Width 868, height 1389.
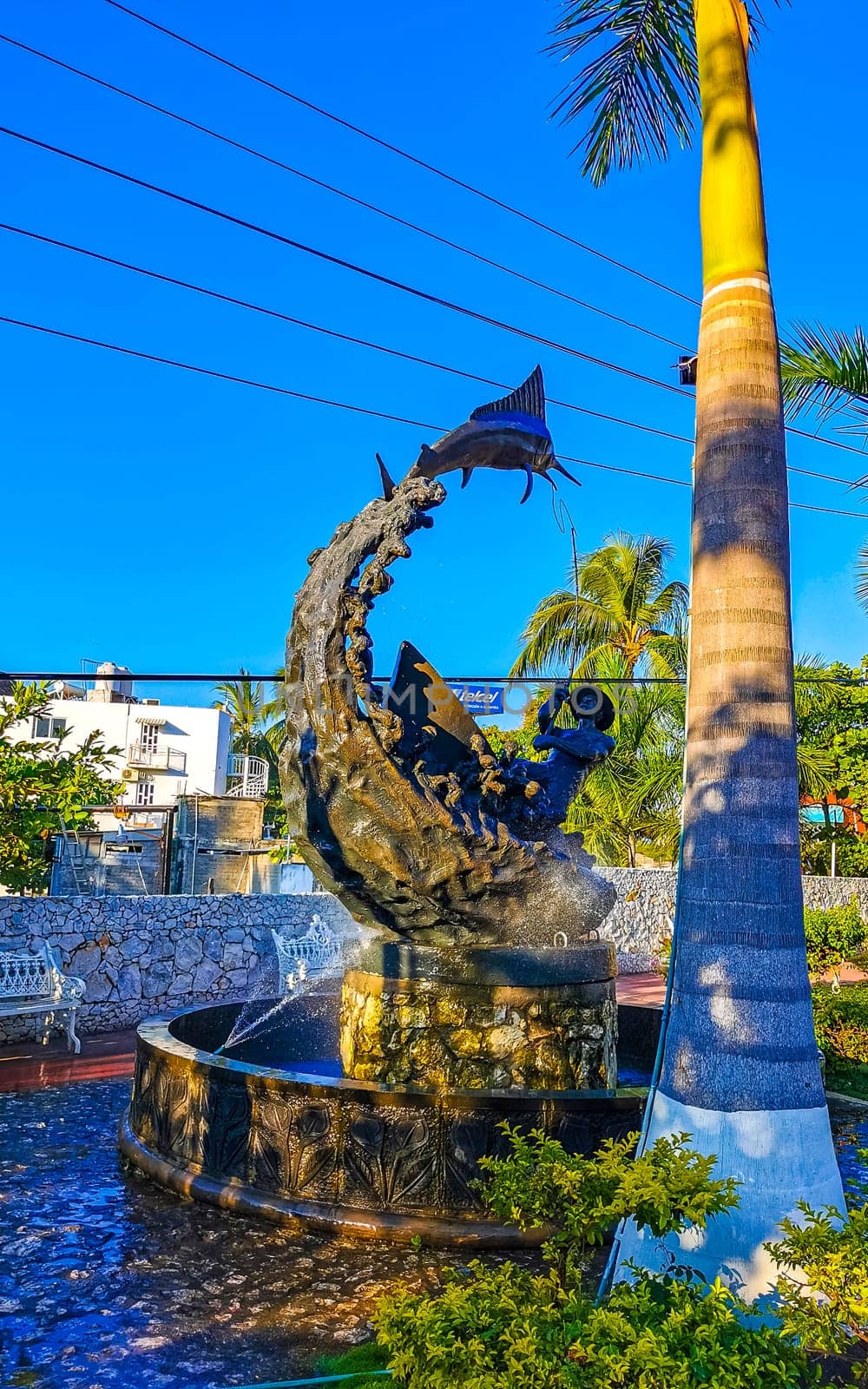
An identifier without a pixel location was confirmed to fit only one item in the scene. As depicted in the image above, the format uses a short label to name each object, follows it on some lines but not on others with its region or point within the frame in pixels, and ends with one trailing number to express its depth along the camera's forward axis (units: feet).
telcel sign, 46.39
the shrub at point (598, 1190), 10.11
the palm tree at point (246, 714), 147.64
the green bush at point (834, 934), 58.90
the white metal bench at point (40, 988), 32.89
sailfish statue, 23.61
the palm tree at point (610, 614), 82.58
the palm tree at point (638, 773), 77.20
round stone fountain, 17.79
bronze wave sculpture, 22.02
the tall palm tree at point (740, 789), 12.76
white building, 135.13
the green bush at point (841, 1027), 33.58
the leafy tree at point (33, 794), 38.68
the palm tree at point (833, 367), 29.73
